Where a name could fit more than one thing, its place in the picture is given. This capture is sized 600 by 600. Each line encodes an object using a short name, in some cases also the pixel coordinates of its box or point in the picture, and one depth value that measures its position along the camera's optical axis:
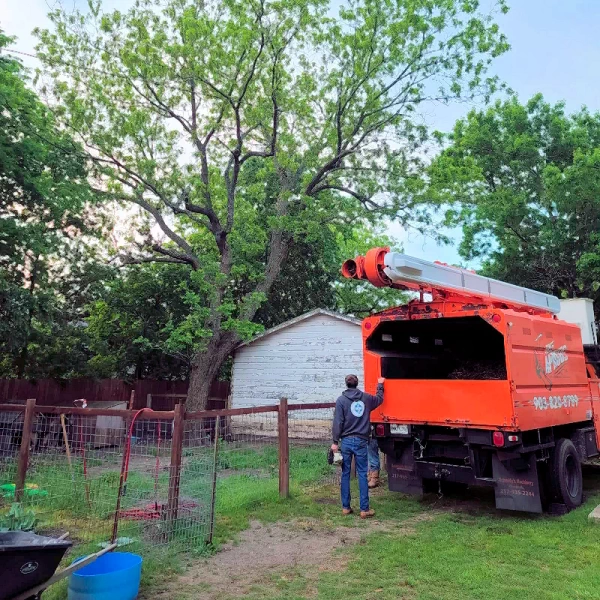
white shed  15.15
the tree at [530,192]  16.22
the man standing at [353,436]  6.86
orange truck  6.39
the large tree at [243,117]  14.70
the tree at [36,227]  11.21
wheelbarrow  3.15
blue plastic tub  3.89
